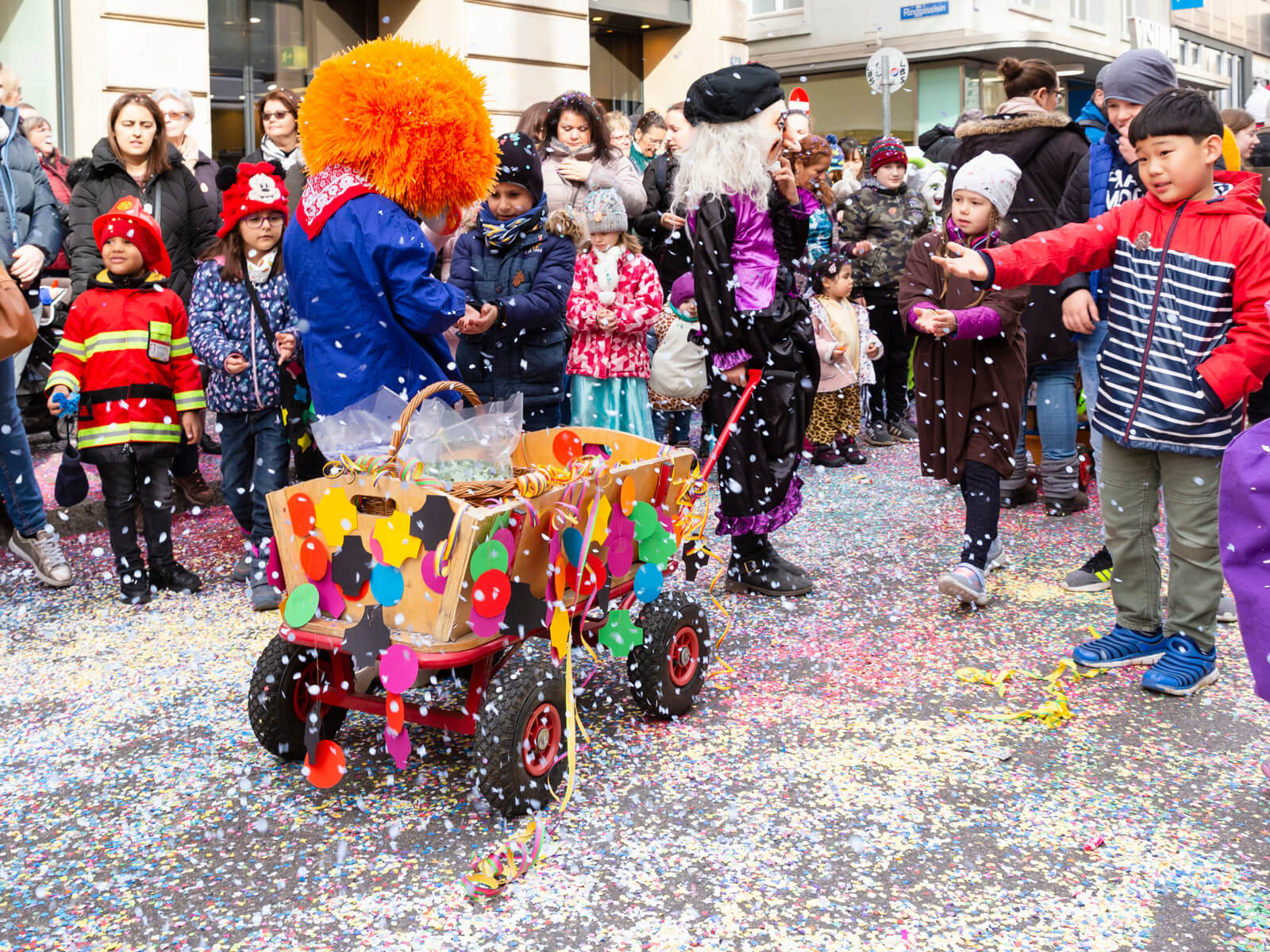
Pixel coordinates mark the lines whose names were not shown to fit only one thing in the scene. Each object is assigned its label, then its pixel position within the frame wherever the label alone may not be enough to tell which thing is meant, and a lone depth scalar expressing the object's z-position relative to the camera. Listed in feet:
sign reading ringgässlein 84.53
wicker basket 10.63
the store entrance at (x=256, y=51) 34.58
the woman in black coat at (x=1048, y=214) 21.06
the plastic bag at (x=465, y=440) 11.06
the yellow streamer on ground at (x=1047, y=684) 12.63
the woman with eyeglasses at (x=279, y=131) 22.98
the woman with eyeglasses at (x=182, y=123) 24.23
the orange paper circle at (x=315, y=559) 10.64
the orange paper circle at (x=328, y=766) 10.68
